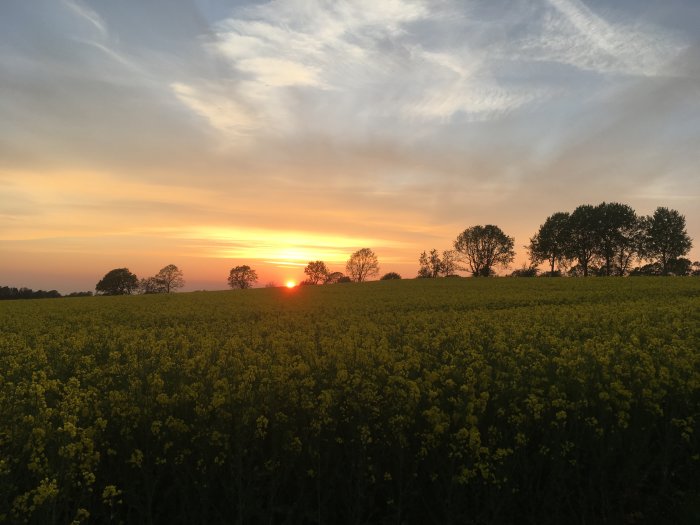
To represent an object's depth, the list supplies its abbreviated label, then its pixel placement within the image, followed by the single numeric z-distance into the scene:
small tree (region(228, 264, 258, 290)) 137.50
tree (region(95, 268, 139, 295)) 119.88
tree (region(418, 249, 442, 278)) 113.62
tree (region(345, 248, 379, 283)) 121.06
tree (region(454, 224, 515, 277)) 99.88
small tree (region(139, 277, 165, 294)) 128.49
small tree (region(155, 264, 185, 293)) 129.88
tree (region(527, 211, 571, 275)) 87.62
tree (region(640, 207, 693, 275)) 82.44
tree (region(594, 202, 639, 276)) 83.81
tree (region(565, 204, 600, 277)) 85.12
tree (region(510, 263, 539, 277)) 93.19
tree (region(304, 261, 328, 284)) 126.81
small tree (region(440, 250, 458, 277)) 109.75
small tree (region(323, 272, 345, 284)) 125.60
